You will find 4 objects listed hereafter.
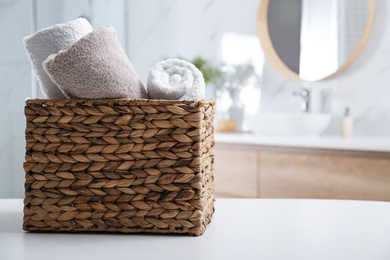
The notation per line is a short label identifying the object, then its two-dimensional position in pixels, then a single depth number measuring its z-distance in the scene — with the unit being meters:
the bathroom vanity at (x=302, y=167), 2.04
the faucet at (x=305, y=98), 2.69
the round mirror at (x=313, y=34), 2.57
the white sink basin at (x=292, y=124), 2.48
